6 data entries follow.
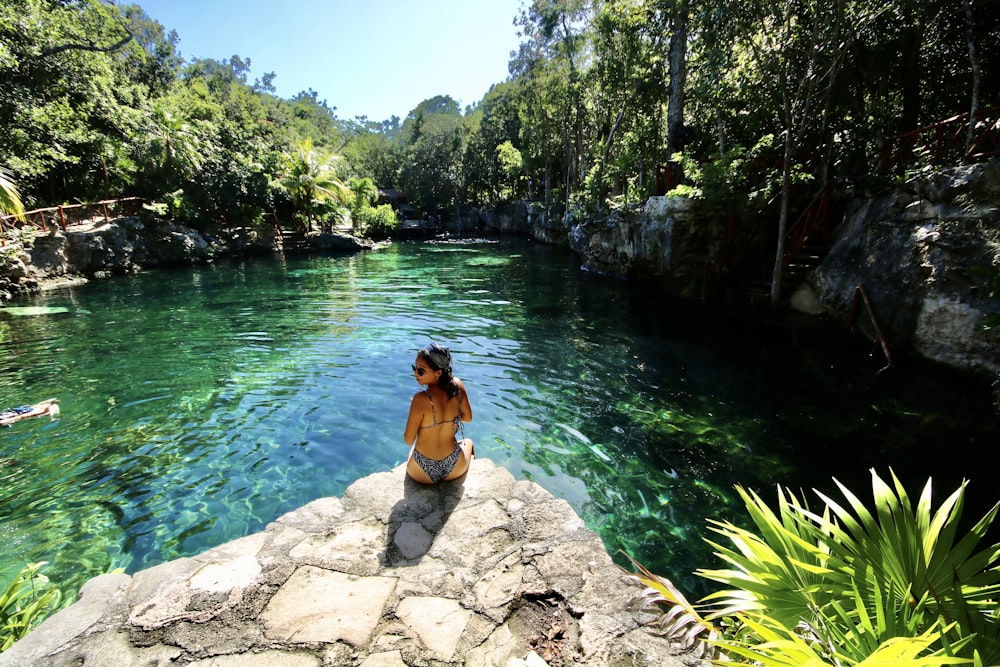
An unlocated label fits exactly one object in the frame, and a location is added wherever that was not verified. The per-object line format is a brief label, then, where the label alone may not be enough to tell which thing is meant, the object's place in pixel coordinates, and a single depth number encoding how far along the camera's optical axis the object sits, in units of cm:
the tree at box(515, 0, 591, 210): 2627
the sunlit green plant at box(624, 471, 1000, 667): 162
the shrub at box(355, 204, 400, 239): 3950
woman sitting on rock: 416
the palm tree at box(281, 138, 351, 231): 3173
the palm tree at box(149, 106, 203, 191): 2566
